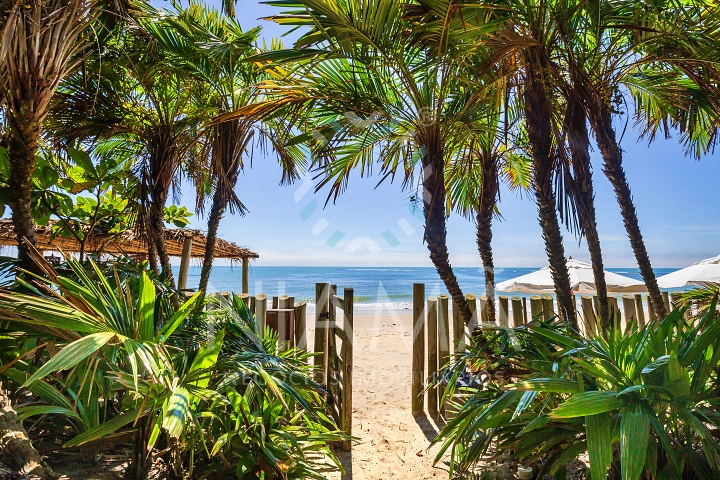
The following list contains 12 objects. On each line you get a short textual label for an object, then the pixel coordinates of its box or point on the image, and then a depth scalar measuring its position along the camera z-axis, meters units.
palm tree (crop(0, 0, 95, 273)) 2.02
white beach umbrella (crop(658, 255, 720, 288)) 7.92
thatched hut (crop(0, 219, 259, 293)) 4.74
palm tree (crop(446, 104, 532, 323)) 3.77
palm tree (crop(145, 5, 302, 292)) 3.25
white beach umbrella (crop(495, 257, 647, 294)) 8.57
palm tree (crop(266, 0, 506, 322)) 2.37
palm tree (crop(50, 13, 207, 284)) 3.60
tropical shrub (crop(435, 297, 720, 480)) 1.27
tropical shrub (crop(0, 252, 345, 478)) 1.41
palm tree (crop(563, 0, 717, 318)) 2.60
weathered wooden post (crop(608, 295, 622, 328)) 4.06
